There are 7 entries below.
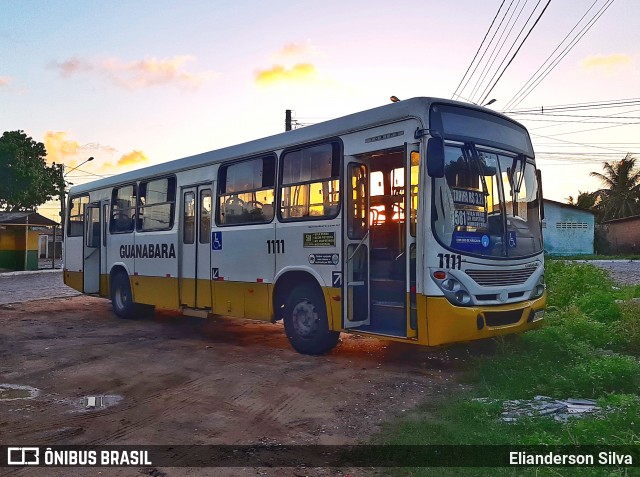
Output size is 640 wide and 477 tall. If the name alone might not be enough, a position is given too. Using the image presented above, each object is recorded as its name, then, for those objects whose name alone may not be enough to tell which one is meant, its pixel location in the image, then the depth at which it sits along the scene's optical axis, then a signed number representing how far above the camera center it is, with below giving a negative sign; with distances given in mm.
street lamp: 41312 +4444
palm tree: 49219 +5111
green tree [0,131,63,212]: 33781 +4645
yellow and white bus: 6766 +227
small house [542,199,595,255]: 43344 +1235
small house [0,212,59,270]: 31791 +118
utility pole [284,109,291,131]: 28781 +6628
